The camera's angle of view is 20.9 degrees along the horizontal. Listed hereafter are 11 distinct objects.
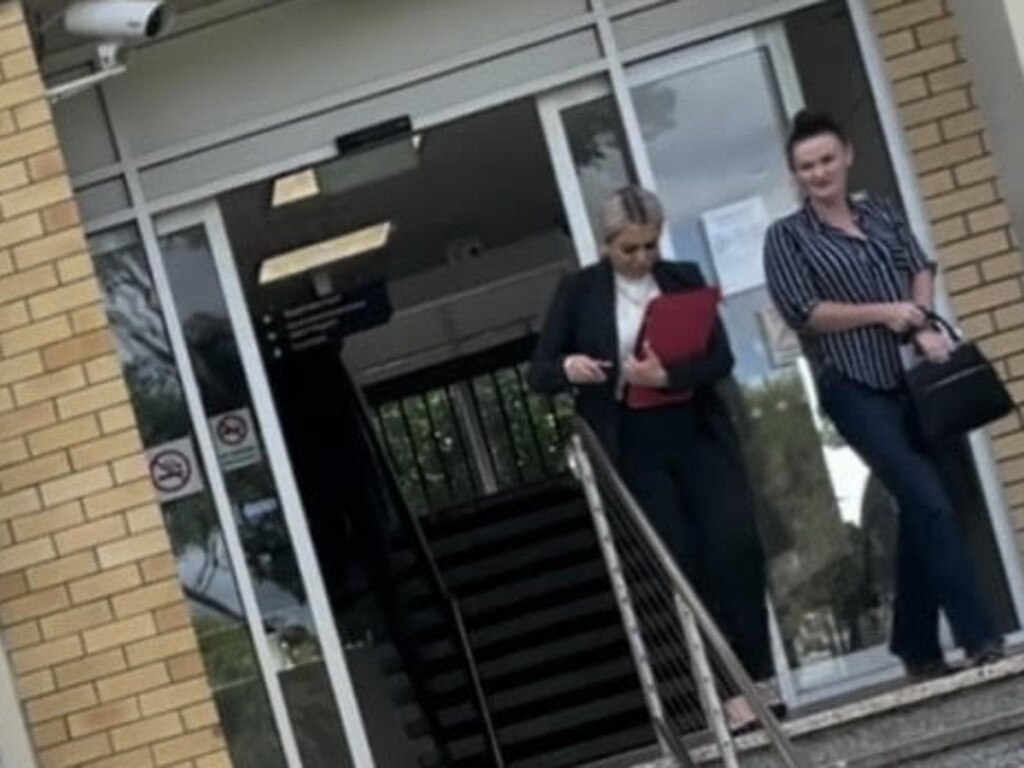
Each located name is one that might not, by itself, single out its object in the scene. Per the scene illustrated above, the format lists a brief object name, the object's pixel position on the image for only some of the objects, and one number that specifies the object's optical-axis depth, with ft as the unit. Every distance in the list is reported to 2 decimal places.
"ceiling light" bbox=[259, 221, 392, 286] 44.14
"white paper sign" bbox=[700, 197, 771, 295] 30.30
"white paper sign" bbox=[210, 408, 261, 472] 30.81
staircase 41.68
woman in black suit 26.12
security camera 27.12
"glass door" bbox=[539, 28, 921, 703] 29.94
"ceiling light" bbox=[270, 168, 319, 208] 33.47
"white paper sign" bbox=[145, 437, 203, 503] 30.66
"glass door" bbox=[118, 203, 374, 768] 30.58
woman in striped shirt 25.25
